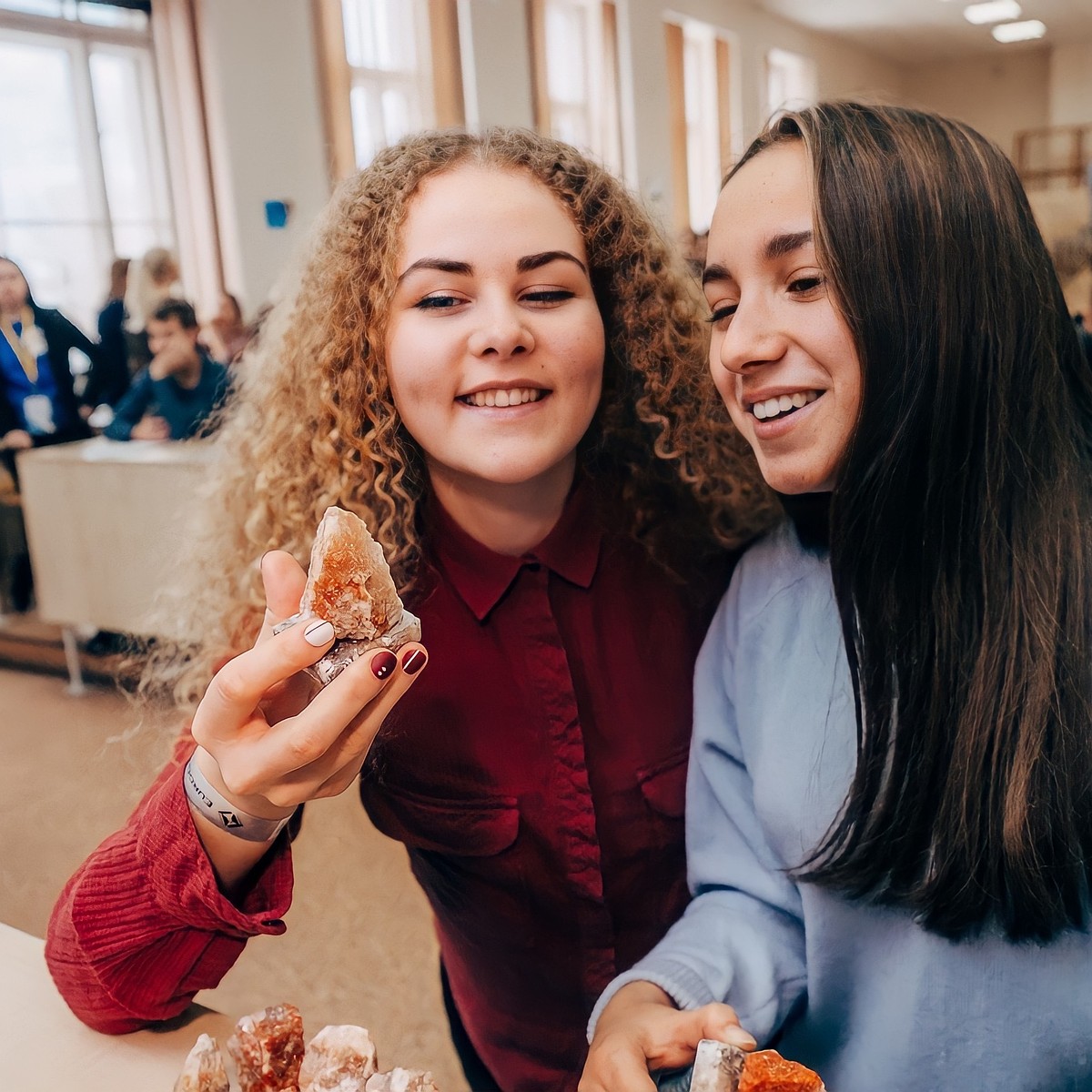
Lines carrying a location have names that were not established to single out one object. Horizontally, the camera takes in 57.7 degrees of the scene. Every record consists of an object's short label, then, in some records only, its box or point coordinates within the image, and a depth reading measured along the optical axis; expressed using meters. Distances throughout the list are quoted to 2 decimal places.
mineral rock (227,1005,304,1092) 0.72
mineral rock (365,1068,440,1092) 0.68
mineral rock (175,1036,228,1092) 0.70
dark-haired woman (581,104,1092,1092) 0.75
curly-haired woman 0.79
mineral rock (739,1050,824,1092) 0.61
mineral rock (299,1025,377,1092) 0.71
